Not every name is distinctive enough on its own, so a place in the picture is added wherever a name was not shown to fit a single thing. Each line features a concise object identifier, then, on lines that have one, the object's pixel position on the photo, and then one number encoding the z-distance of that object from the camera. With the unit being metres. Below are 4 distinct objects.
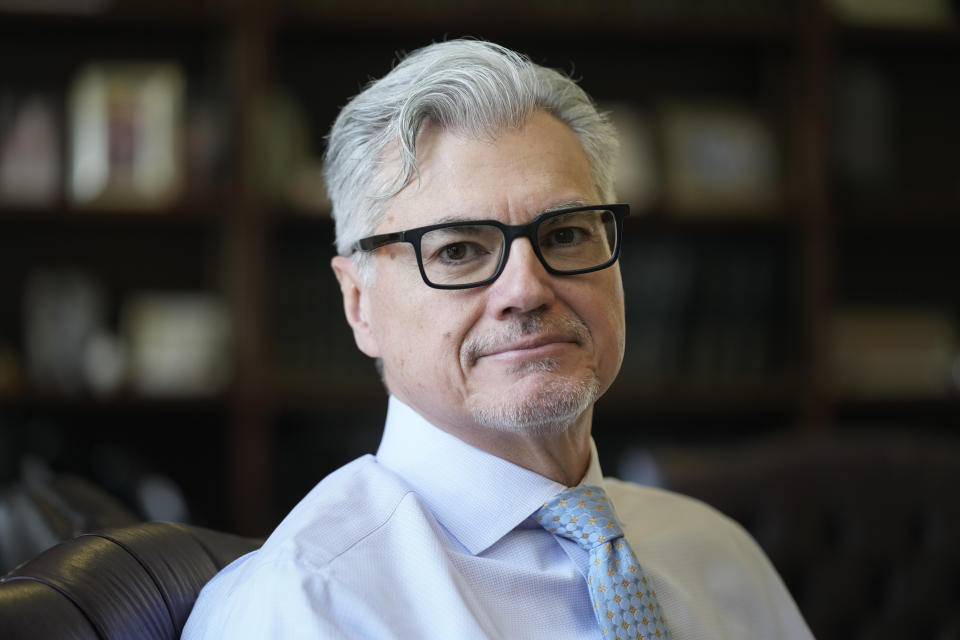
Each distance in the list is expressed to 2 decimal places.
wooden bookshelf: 2.91
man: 1.97
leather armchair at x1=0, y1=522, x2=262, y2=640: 1.90
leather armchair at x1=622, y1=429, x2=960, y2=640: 2.40
